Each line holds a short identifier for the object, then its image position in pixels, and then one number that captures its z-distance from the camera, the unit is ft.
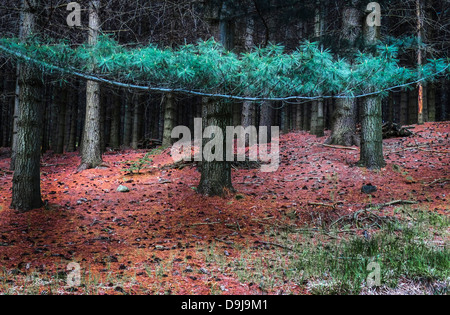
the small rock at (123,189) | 22.75
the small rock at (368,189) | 21.21
